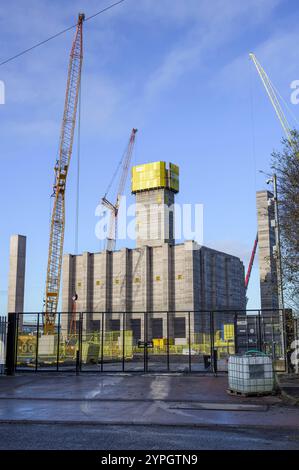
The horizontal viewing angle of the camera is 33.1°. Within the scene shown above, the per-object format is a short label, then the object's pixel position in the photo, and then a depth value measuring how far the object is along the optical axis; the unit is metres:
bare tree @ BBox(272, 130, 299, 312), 18.95
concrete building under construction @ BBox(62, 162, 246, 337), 102.88
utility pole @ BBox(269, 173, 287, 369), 20.09
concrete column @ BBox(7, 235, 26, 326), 93.81
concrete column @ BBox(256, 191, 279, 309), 74.38
